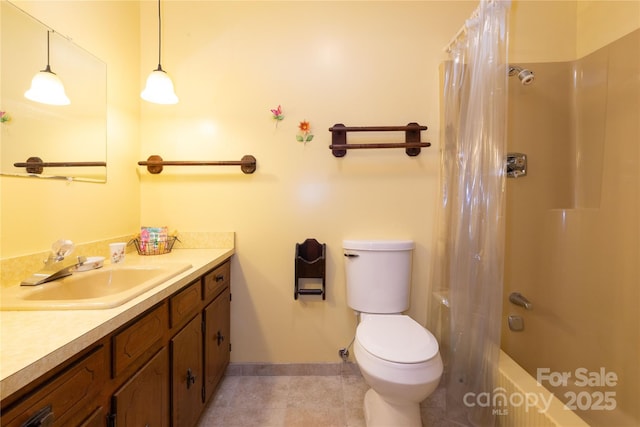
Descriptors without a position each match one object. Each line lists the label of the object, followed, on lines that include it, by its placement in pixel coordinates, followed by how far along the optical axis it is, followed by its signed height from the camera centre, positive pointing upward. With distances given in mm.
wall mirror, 958 +406
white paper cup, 1215 -225
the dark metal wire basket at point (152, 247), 1481 -242
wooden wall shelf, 1549 +432
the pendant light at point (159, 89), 1399 +633
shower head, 1273 +669
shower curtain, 1189 -63
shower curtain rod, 1196 +966
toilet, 1036 -591
